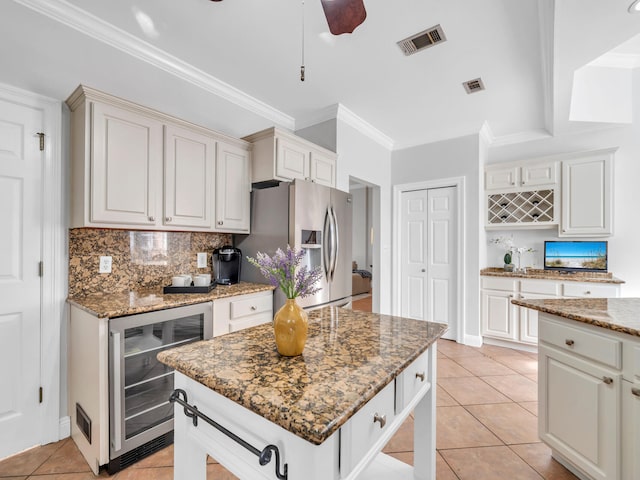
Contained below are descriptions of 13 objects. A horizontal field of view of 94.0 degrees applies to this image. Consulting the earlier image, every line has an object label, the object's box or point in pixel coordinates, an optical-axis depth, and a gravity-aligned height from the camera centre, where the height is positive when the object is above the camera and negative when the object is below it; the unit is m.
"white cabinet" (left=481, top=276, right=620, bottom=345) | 3.35 -0.71
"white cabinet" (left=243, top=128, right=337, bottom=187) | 2.67 +0.79
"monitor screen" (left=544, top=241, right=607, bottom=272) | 3.56 -0.17
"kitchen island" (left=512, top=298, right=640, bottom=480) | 1.32 -0.70
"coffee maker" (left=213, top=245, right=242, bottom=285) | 2.73 -0.22
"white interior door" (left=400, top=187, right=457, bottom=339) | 4.06 -0.20
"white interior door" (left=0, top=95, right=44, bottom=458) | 1.79 -0.23
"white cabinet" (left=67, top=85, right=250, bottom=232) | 1.83 +0.50
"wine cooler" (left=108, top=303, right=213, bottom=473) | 1.65 -0.82
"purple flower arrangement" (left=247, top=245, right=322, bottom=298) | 0.97 -0.11
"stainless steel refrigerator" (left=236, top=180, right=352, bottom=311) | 2.56 +0.09
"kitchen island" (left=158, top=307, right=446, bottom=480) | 0.67 -0.39
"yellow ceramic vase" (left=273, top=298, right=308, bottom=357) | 0.95 -0.28
